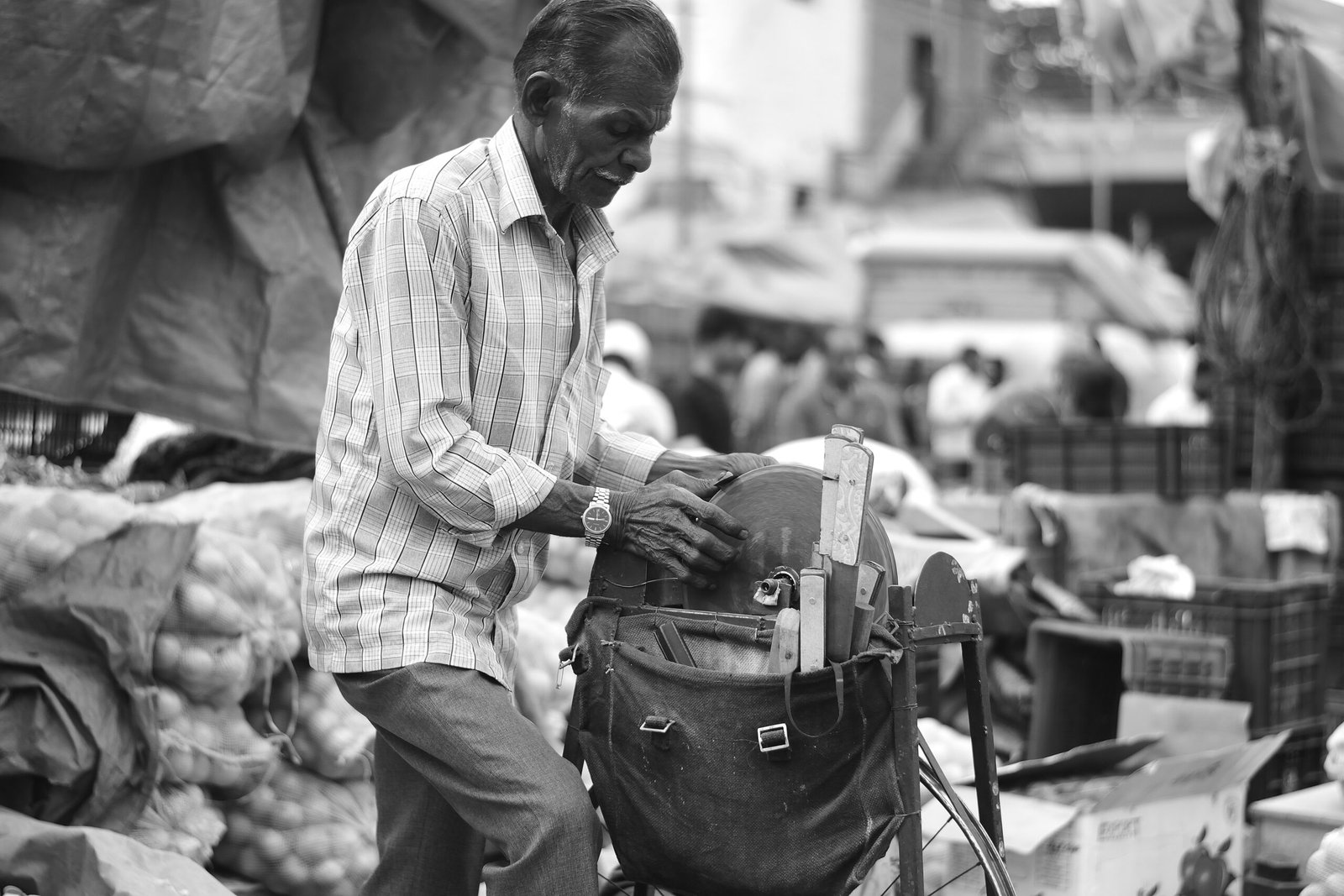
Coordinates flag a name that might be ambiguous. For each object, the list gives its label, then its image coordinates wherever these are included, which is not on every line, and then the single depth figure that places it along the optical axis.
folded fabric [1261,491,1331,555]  6.57
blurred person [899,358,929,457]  14.88
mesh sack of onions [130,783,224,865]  3.31
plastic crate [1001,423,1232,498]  6.75
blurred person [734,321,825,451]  12.78
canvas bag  2.25
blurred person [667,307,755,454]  10.60
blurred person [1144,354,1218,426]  8.07
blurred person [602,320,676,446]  6.33
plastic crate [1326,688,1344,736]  5.18
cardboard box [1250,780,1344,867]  3.93
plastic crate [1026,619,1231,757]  4.55
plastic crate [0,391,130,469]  4.60
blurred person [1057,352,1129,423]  8.09
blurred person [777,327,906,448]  11.11
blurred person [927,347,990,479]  13.62
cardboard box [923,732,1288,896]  3.38
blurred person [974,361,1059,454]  9.83
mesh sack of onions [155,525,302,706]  3.44
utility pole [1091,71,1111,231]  30.17
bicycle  2.24
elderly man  2.30
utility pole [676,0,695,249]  17.94
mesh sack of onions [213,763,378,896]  3.58
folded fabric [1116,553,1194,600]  5.17
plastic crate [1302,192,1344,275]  7.37
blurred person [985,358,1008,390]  13.47
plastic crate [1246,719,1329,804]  4.90
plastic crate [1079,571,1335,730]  4.91
